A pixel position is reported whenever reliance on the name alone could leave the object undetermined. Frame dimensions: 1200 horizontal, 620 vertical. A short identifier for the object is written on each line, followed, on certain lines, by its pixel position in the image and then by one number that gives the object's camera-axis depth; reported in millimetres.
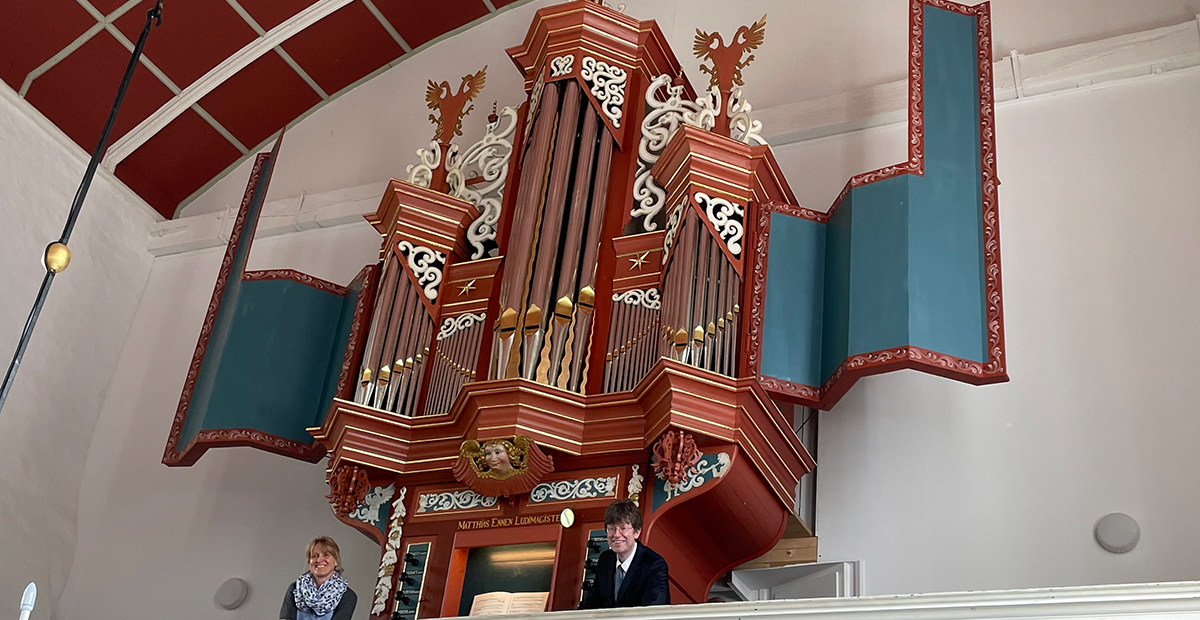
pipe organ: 6633
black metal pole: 4957
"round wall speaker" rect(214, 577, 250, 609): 8477
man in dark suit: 5715
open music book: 6438
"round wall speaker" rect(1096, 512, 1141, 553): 6520
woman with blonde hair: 5910
